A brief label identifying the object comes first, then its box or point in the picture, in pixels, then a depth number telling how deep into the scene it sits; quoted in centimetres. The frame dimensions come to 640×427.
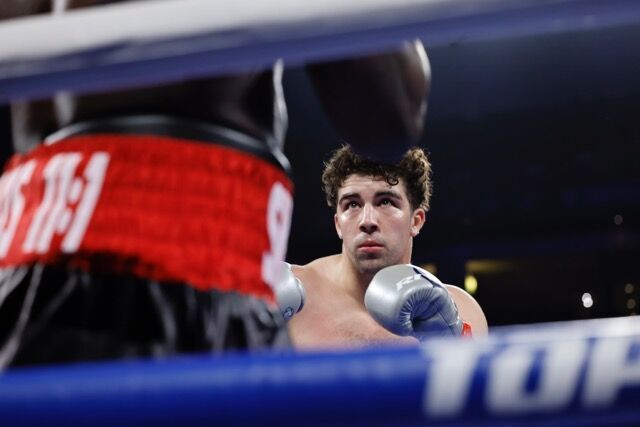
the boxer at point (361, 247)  263
